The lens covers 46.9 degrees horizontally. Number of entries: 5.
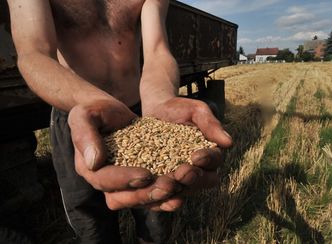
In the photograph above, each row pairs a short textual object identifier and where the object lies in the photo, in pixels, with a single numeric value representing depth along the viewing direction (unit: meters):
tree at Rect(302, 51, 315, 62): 80.94
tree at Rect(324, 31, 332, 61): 88.69
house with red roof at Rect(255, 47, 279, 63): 122.71
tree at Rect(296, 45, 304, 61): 81.64
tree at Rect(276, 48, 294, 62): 83.30
